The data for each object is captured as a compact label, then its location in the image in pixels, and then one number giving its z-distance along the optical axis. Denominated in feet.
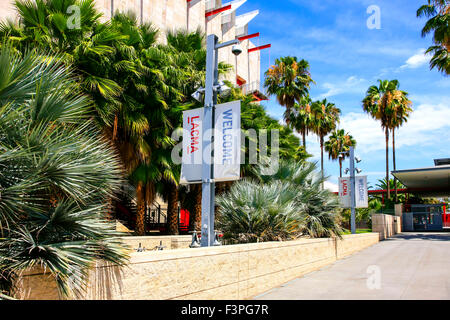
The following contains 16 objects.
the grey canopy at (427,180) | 118.01
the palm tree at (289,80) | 107.14
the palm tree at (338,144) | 176.65
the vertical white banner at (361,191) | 79.51
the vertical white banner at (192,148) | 26.86
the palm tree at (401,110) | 137.18
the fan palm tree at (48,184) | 12.57
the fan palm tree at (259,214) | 32.76
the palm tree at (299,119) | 117.22
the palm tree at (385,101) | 136.18
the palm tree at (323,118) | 124.48
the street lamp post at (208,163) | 26.27
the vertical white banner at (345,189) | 77.77
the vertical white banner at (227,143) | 25.30
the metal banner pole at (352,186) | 75.61
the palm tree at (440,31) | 87.58
